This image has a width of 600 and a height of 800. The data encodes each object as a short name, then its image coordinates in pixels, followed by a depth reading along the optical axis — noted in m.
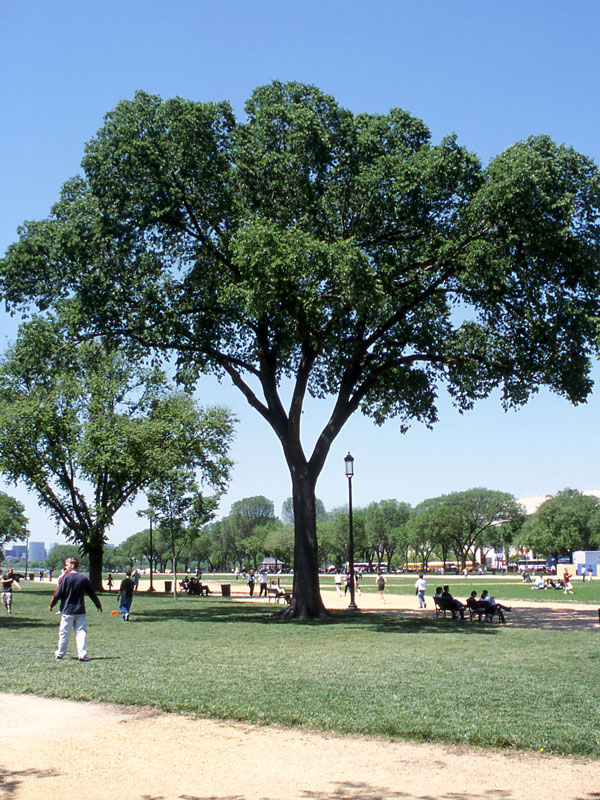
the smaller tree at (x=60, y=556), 192.02
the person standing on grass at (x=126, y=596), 24.42
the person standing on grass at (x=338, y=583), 46.22
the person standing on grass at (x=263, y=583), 44.06
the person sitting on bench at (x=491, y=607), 23.31
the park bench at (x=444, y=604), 24.91
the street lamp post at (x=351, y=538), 32.22
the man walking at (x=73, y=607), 13.38
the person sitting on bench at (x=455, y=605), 24.75
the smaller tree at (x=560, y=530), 104.88
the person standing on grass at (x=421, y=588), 31.77
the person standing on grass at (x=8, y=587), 27.20
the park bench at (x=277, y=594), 32.14
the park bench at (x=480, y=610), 23.46
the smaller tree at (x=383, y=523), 140.25
